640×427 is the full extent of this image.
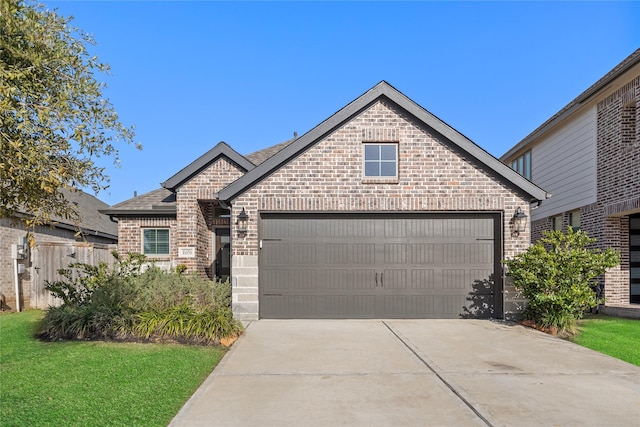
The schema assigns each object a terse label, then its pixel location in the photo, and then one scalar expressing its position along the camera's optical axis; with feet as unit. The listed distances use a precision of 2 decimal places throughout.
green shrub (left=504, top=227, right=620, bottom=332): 28.94
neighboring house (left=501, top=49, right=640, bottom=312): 37.32
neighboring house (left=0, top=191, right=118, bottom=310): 39.83
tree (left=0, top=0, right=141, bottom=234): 14.56
